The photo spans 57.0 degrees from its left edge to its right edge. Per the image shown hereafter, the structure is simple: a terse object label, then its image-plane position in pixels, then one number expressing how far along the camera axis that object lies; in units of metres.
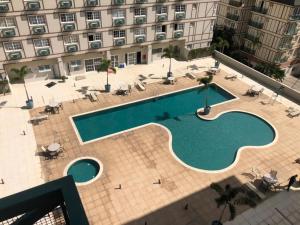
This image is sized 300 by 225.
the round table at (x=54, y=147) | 30.16
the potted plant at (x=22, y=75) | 37.75
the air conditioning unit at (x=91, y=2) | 40.68
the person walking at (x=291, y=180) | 27.07
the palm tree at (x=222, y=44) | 52.84
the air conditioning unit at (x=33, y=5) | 37.25
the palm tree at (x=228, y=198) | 21.06
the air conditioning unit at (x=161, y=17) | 47.34
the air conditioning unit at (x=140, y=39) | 47.47
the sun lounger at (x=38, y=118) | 35.41
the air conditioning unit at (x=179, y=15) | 48.78
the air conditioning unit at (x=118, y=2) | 42.41
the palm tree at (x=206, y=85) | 38.00
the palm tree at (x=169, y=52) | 45.47
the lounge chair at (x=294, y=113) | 39.00
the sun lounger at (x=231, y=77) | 48.03
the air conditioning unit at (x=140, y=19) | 45.56
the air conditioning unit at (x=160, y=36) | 49.37
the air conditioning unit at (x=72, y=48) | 42.84
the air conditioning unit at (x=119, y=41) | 45.91
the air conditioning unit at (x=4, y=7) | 35.91
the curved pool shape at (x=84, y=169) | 28.67
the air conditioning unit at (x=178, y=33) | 50.81
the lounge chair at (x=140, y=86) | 43.78
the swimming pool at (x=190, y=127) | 32.28
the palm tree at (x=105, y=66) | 40.66
